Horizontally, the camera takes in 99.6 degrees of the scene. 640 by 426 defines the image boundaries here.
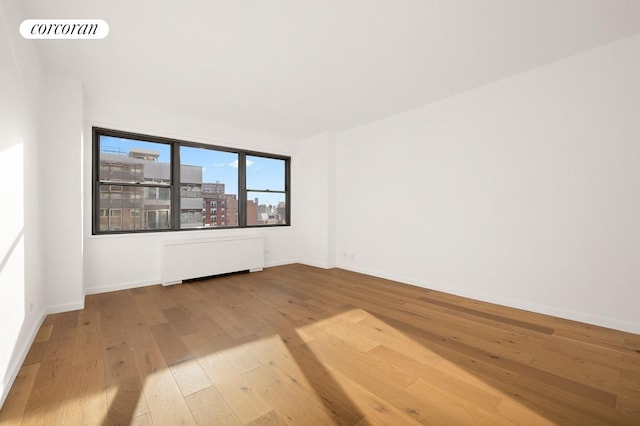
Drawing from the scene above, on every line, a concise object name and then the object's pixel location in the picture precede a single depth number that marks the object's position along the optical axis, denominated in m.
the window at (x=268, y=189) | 5.48
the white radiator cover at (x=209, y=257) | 4.12
